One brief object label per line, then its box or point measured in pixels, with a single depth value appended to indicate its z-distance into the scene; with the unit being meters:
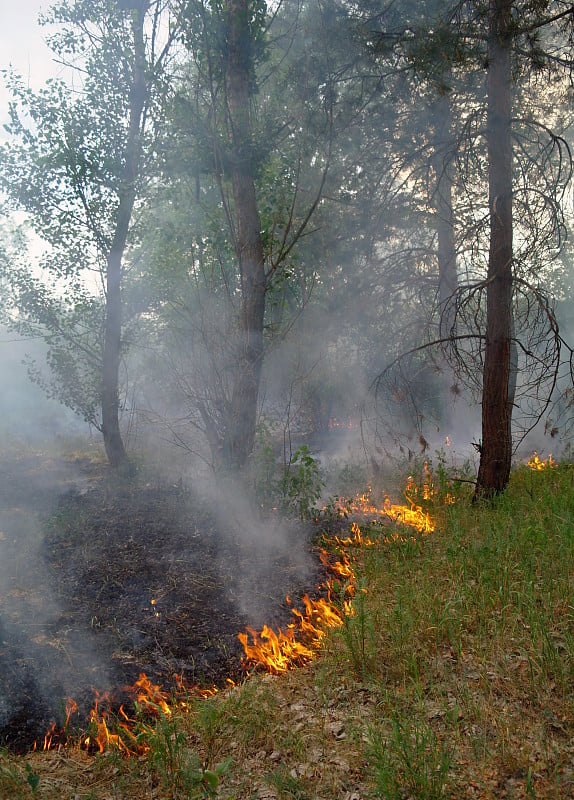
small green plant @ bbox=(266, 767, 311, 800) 3.39
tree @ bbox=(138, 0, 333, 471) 8.55
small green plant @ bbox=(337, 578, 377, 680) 4.56
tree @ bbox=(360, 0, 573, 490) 7.23
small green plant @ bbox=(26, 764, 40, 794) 3.41
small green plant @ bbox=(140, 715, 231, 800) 3.46
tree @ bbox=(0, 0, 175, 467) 10.91
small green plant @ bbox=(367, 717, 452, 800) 3.20
